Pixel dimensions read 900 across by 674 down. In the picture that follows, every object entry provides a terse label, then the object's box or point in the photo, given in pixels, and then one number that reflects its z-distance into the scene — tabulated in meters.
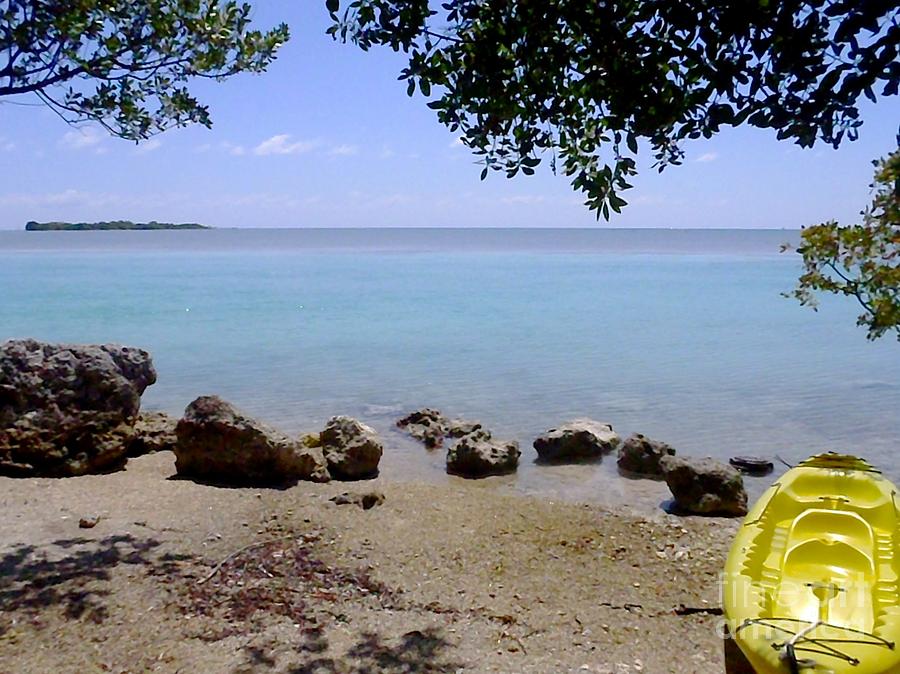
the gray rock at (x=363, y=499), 7.35
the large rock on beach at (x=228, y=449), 7.95
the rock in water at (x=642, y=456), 9.67
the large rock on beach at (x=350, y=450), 8.81
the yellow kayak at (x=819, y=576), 3.63
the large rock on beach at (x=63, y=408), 7.59
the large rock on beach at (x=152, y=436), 8.85
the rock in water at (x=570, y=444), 10.34
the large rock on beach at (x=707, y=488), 7.97
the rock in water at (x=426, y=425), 11.15
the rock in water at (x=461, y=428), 11.22
